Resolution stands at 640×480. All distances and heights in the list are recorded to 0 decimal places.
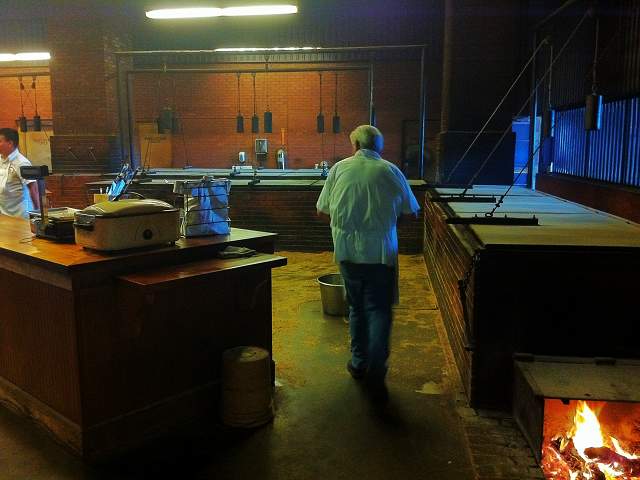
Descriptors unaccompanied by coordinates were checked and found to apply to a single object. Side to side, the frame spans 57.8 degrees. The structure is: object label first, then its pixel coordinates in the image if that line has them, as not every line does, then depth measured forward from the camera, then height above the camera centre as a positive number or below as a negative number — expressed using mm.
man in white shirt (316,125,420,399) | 3668 -485
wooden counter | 2877 -968
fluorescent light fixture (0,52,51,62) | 11805 +2045
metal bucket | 5348 -1342
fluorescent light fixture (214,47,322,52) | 8570 +1527
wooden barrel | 3285 -1336
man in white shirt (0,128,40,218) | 5781 -281
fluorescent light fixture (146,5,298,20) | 9078 +2258
